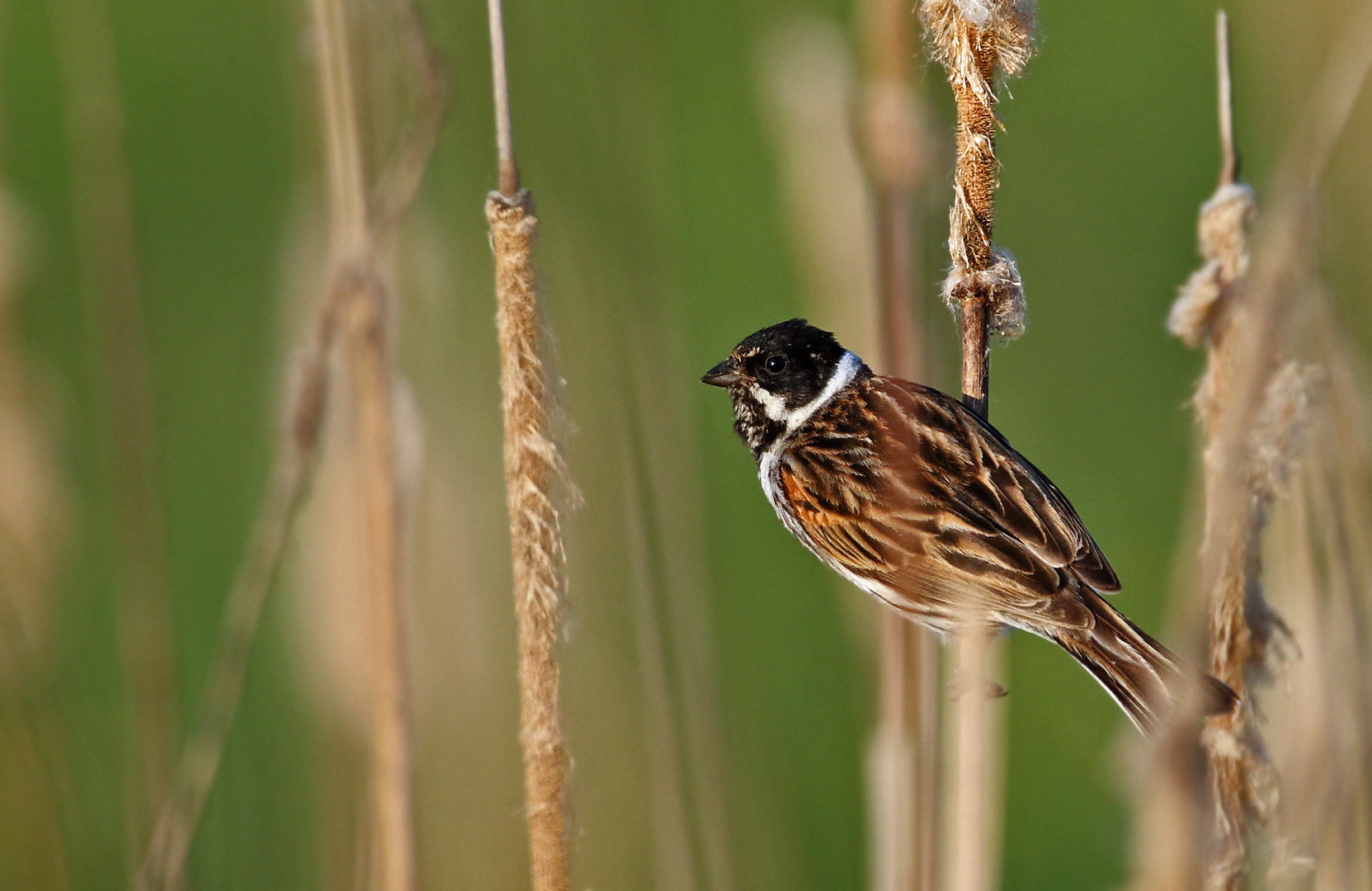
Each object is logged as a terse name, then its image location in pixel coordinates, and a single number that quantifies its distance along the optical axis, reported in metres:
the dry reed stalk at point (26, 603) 5.31
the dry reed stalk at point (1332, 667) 4.31
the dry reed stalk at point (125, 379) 5.35
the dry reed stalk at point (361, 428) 4.28
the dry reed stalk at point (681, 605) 5.32
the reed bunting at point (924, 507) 5.20
